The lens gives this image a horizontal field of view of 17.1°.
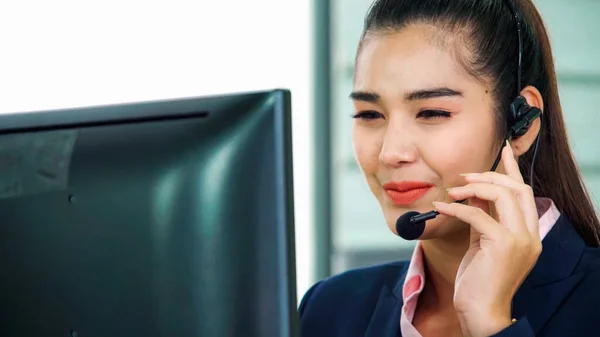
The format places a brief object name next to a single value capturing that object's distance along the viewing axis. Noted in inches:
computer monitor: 51.2
